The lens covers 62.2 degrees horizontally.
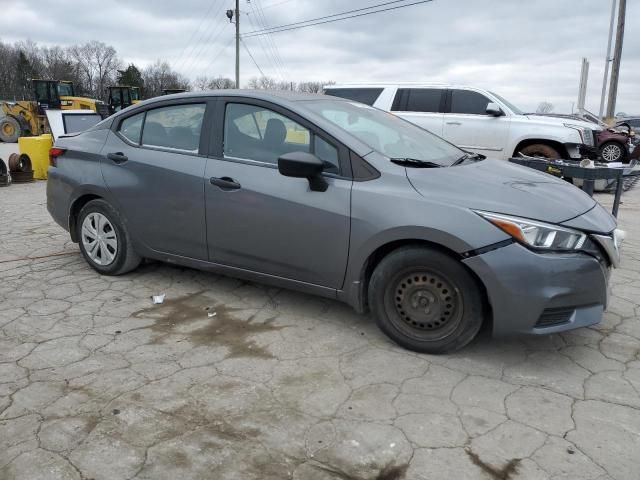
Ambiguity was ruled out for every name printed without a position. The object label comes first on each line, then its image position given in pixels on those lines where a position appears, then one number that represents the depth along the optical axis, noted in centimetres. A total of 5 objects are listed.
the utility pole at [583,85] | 2261
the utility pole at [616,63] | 2161
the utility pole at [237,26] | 3725
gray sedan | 292
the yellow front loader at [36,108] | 2134
